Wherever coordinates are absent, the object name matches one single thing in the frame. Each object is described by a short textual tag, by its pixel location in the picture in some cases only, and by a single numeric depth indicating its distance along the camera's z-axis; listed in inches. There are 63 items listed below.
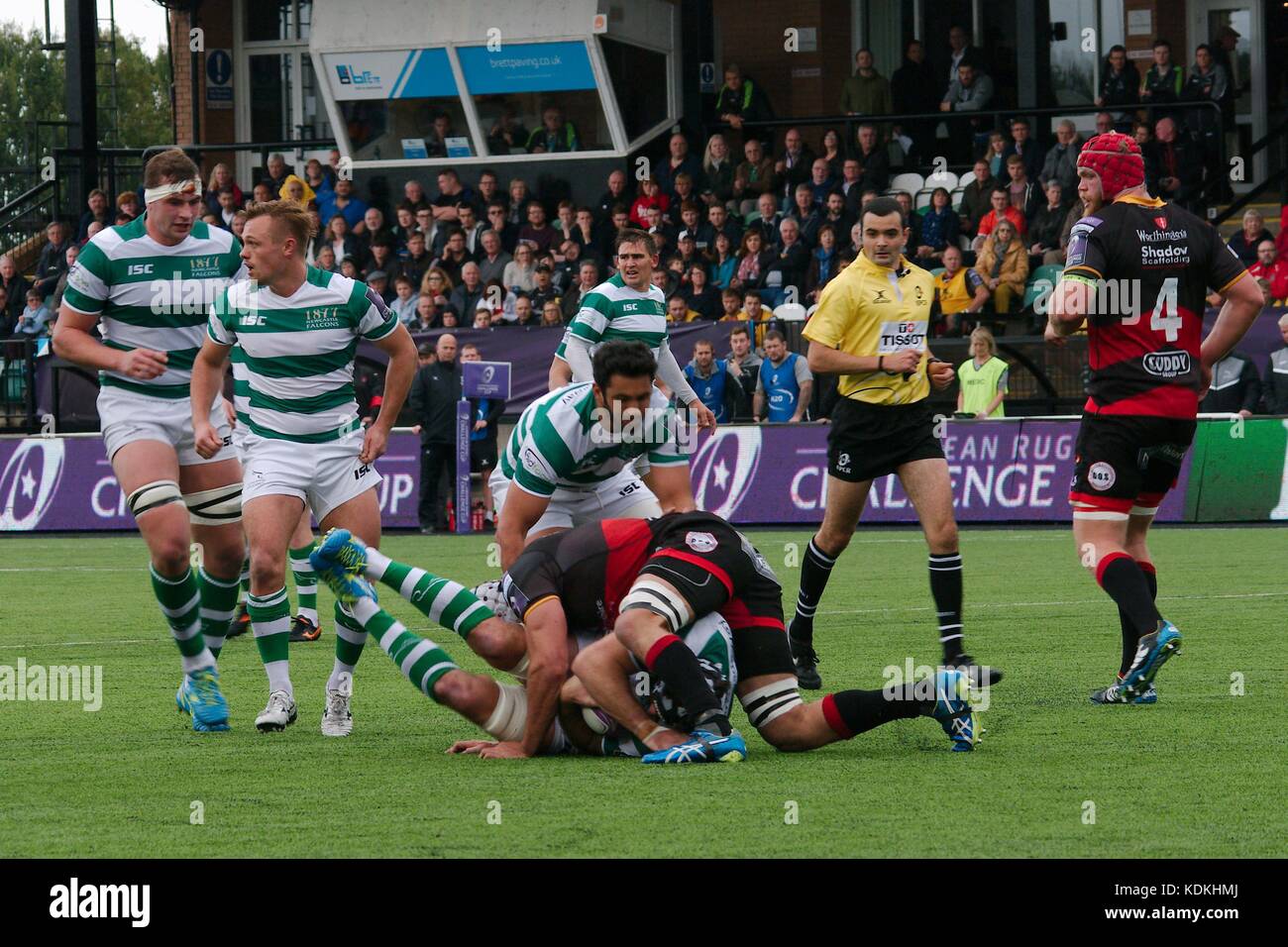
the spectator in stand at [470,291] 994.7
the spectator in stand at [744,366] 854.5
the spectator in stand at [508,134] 1151.6
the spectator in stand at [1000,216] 883.4
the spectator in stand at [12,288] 1151.0
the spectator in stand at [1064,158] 901.2
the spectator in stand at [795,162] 998.4
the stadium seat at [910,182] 1018.7
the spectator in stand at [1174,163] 907.4
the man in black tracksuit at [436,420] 859.4
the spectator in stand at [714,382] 844.6
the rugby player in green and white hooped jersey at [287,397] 316.8
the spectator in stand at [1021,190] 899.4
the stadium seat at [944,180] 984.3
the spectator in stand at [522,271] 989.8
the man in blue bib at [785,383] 834.2
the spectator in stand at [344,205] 1112.8
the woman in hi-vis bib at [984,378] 790.5
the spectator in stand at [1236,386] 773.9
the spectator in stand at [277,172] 1160.2
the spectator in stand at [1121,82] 979.9
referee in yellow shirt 362.9
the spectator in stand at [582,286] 941.8
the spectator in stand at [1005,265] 863.7
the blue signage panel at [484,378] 861.2
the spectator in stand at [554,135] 1133.7
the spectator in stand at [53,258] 1144.6
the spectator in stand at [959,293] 864.9
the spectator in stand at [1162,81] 976.9
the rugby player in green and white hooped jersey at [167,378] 326.0
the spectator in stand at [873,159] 977.5
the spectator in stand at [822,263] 912.3
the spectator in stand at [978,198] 920.9
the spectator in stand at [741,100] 1107.3
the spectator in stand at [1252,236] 823.1
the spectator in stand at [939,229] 901.8
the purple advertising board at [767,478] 789.9
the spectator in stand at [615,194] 1042.7
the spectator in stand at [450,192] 1090.1
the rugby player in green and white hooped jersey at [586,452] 283.9
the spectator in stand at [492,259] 1007.6
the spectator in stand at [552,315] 939.3
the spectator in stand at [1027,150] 927.0
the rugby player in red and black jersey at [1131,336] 329.4
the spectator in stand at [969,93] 1046.4
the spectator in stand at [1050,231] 871.1
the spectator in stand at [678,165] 1039.0
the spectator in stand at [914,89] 1080.8
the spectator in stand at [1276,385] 762.8
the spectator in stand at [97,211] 1186.0
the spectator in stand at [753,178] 1011.3
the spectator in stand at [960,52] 1069.9
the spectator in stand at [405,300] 1005.8
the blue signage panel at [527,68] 1121.4
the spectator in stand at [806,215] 937.5
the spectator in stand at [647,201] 1014.4
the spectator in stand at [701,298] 932.6
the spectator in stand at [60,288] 1072.8
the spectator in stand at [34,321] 1091.9
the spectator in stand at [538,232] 1031.0
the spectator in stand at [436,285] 981.5
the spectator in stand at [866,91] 1079.6
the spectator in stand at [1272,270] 799.1
